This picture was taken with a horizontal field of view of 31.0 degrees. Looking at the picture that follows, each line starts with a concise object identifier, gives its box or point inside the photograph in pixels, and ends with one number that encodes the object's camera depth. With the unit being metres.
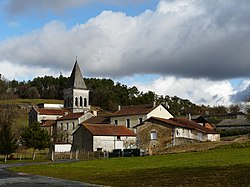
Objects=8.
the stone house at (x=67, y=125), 100.56
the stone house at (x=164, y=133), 73.75
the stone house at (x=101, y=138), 74.94
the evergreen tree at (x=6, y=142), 64.50
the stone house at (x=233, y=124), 107.99
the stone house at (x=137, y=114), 87.75
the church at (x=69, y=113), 102.94
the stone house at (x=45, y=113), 116.69
